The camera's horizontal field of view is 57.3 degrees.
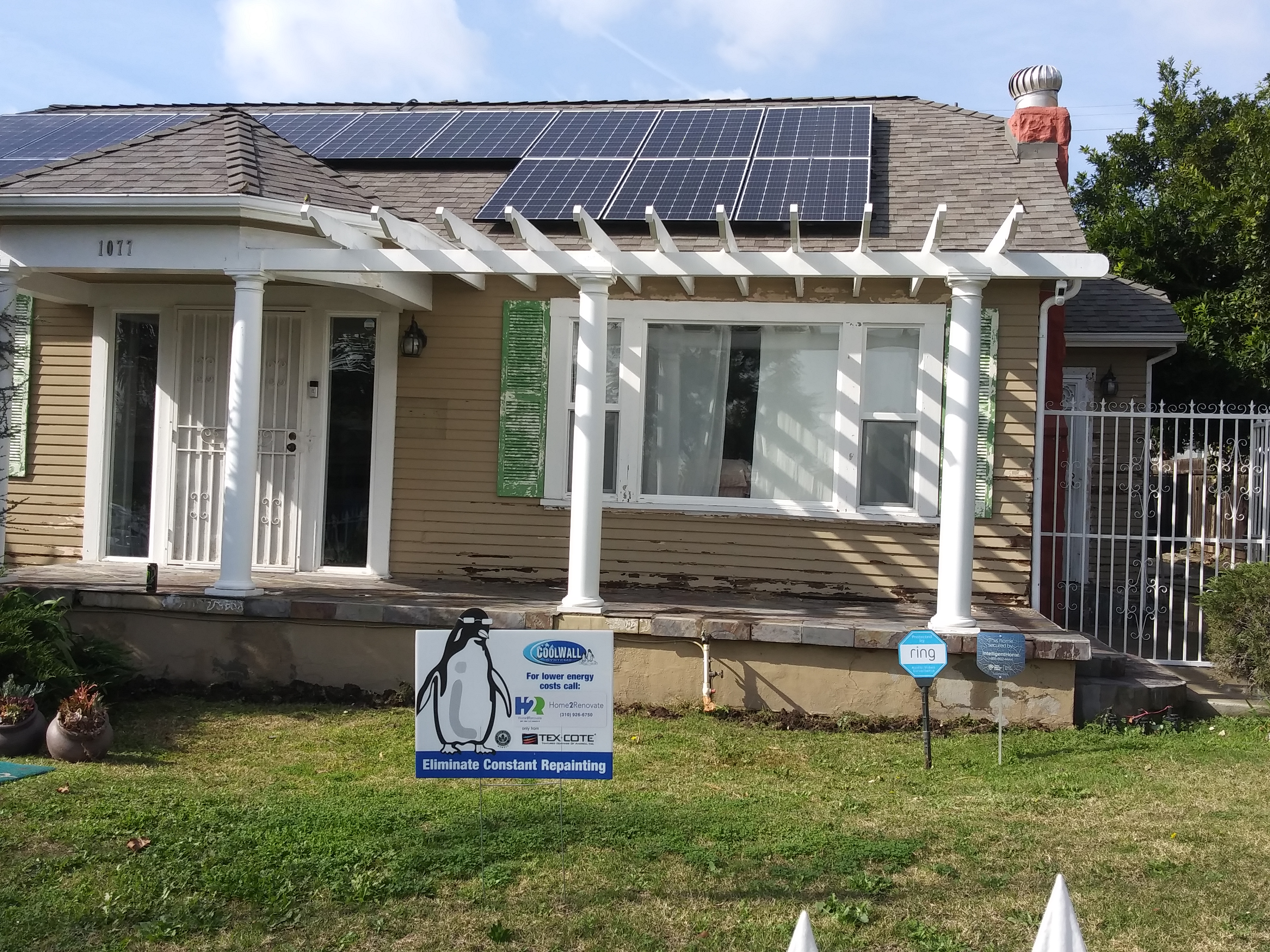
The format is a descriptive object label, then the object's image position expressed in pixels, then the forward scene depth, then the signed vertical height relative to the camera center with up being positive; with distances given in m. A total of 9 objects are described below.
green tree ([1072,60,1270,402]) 15.14 +3.93
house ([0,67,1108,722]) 7.77 +0.87
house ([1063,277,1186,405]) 12.31 +1.90
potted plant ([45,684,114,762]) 6.23 -1.33
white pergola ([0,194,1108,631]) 7.38 +1.57
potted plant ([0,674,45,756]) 6.31 -1.32
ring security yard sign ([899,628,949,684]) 6.28 -0.76
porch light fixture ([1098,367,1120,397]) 12.52 +1.45
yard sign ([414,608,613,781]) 4.69 -0.85
